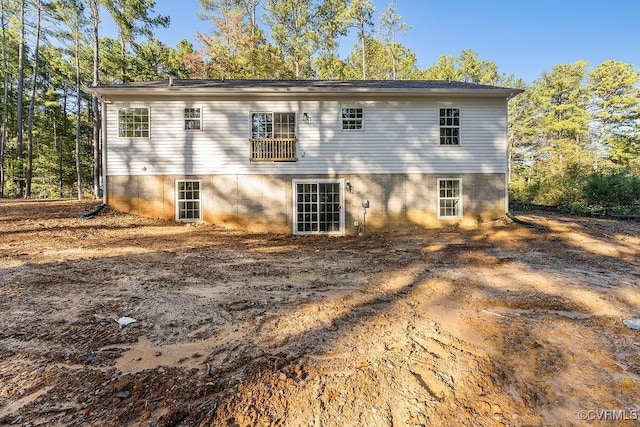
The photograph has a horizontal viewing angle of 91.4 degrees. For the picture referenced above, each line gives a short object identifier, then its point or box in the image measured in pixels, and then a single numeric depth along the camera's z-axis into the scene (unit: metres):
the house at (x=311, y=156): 11.03
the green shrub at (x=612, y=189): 13.38
